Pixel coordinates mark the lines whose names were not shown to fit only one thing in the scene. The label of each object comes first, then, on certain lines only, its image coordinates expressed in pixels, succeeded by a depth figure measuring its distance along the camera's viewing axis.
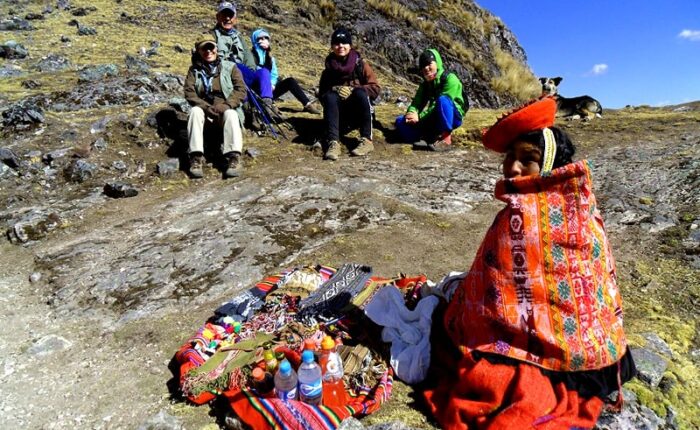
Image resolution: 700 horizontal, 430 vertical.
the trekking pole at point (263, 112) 7.95
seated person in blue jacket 8.38
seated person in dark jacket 7.35
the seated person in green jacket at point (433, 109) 7.21
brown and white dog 9.38
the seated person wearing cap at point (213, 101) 6.74
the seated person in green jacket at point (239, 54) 7.75
